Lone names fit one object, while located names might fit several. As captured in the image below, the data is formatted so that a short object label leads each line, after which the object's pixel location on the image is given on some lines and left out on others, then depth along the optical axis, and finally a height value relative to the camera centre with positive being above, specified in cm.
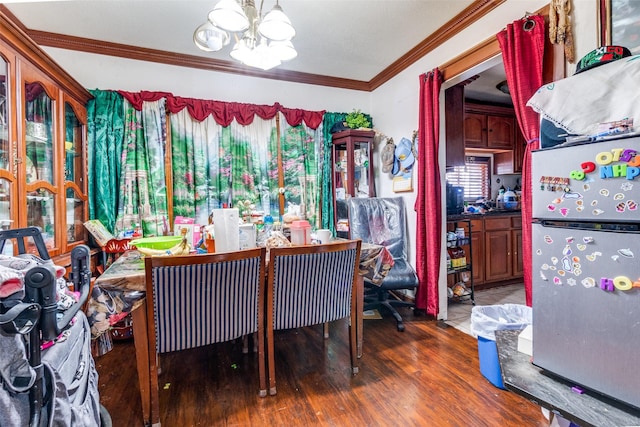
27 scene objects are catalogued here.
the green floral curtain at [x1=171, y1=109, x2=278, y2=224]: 296 +44
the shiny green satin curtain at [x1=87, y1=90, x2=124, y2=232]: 265 +52
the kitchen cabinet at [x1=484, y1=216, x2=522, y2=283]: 349 -58
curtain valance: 281 +101
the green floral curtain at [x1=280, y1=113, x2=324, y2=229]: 337 +43
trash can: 171 -75
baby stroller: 73 -39
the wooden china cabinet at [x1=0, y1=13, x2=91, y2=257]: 167 +46
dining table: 138 -44
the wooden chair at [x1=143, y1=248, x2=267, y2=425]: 137 -44
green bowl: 174 -19
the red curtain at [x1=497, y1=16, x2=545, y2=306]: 182 +73
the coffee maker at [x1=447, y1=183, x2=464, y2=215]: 312 +1
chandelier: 155 +99
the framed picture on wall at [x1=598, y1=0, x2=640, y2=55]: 139 +83
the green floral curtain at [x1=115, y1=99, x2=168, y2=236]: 271 +35
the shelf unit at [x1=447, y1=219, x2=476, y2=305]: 296 -72
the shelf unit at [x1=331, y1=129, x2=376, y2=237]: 347 +37
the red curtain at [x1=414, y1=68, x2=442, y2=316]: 263 +4
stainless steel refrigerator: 94 -24
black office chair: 298 -23
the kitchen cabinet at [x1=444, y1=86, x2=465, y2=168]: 277 +69
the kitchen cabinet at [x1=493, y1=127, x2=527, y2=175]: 411 +57
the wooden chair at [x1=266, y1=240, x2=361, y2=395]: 161 -45
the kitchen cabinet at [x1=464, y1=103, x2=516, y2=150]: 383 +94
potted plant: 347 +96
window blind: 428 +31
